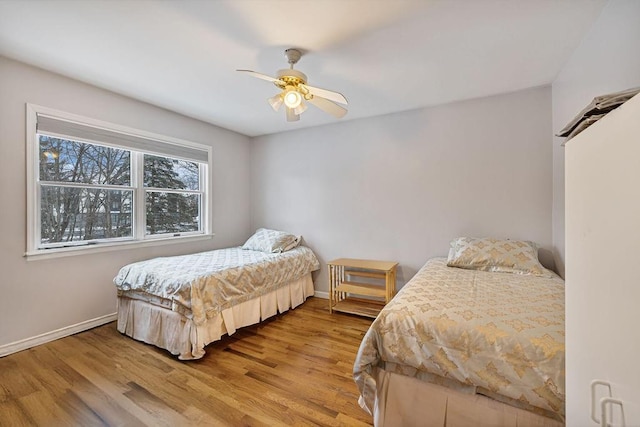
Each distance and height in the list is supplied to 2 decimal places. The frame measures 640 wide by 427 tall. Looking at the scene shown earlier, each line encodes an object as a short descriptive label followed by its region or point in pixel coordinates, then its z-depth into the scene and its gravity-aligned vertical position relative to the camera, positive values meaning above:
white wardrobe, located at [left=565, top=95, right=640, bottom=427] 0.54 -0.12
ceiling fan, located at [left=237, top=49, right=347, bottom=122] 1.96 +0.95
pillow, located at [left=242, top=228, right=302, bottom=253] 3.62 -0.40
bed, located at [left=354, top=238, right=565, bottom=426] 1.19 -0.73
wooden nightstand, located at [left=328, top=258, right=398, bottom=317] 3.05 -0.89
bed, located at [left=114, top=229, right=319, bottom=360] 2.22 -0.79
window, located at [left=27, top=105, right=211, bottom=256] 2.43 +0.33
